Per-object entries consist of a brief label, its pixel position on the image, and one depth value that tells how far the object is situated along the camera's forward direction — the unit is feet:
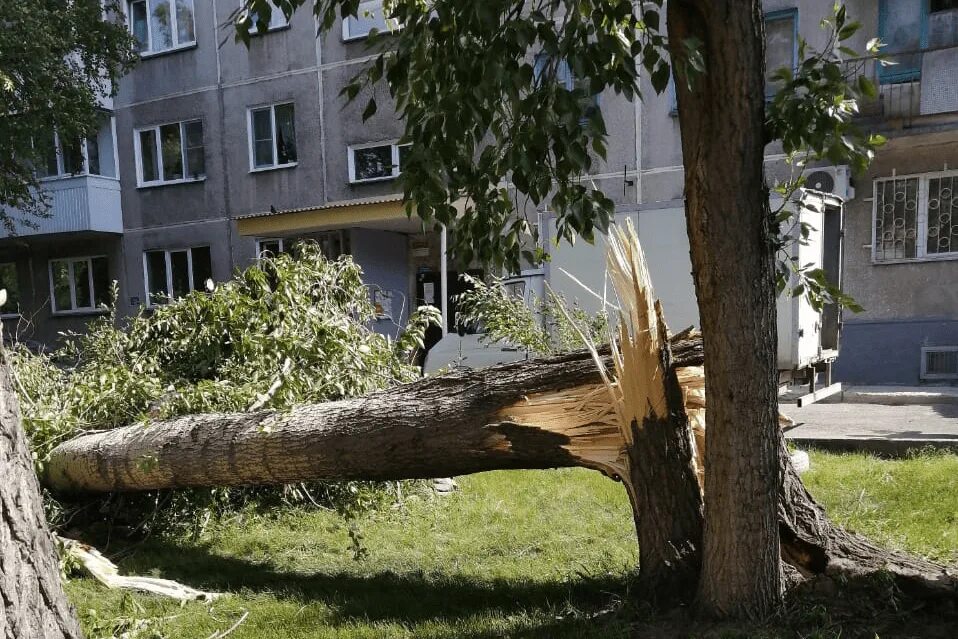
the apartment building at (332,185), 41.24
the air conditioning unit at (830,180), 39.55
